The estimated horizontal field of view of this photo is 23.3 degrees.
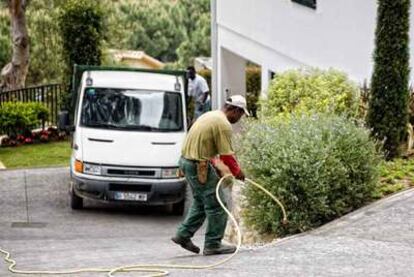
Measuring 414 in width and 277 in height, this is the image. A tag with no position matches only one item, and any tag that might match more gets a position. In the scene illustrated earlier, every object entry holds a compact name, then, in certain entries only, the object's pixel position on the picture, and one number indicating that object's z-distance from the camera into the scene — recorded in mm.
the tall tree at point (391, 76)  14242
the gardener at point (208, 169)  10255
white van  15422
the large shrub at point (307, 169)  11586
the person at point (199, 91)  22844
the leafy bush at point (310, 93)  14758
